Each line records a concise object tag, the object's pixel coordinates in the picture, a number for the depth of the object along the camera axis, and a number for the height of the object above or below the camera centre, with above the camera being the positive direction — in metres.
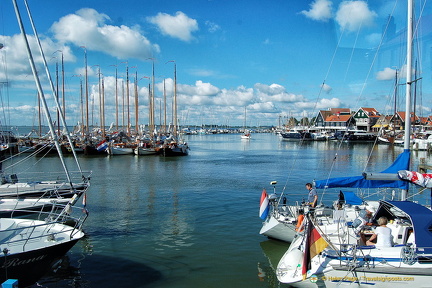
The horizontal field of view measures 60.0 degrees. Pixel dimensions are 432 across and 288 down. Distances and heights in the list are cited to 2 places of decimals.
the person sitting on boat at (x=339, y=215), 14.98 -3.76
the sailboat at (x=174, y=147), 64.88 -4.28
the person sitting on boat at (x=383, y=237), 11.84 -3.63
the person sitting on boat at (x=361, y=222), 12.92 -3.80
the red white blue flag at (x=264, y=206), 16.59 -3.72
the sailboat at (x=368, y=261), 10.89 -4.16
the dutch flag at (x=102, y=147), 66.62 -4.23
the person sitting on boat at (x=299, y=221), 15.58 -4.16
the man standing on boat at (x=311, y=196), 17.43 -3.43
